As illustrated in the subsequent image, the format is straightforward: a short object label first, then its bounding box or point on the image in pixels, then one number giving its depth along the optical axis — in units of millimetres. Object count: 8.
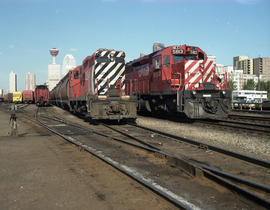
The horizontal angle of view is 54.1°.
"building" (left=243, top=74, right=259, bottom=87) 144475
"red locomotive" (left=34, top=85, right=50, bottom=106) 34312
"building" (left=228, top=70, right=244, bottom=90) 139500
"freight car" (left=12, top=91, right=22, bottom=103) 48656
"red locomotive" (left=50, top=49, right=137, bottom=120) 11648
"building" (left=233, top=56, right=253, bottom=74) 175125
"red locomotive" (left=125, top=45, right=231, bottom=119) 11859
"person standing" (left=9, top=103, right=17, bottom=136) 9422
